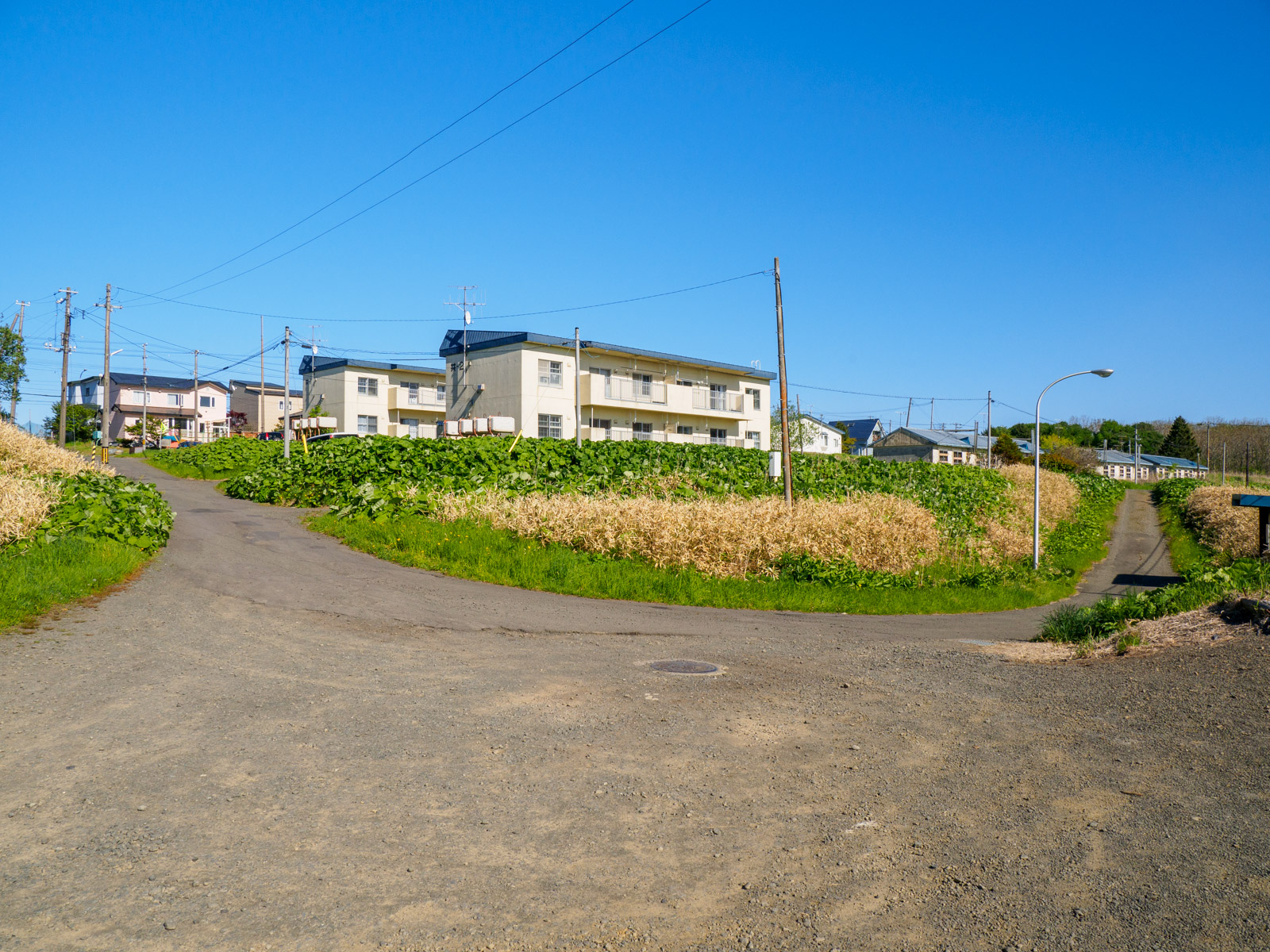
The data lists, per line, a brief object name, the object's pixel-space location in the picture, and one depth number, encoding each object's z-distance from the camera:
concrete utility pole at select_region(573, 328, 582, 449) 38.59
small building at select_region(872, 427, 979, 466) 86.94
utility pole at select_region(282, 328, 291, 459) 33.00
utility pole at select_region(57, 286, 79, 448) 44.16
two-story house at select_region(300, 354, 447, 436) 51.19
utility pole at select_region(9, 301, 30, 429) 47.38
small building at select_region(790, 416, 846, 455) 71.50
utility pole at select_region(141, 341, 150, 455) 57.35
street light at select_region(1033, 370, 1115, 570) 25.55
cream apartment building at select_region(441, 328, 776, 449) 41.94
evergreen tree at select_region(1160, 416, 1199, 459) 115.25
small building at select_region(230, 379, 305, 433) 73.69
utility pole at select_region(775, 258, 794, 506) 21.12
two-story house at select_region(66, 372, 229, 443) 74.69
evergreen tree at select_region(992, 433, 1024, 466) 78.38
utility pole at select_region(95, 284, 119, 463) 40.72
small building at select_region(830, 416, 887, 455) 99.64
